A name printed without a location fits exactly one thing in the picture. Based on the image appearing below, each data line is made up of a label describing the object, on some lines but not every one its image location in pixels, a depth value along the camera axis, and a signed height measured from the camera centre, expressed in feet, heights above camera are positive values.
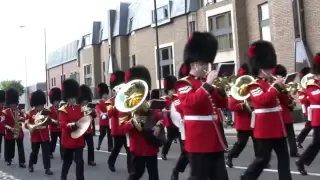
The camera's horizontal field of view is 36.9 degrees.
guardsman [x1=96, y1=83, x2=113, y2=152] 43.39 -0.02
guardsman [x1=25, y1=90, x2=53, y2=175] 34.03 -1.46
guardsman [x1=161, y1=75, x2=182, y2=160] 36.72 -0.92
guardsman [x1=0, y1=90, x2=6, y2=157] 42.80 +1.51
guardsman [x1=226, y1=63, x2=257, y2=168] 29.58 -0.99
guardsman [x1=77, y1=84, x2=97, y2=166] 36.64 -1.93
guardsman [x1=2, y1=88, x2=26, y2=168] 39.40 -0.73
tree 277.21 +19.59
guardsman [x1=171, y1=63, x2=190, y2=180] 25.18 -2.75
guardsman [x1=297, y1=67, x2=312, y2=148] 32.24 +0.25
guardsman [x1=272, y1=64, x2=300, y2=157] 29.91 -0.92
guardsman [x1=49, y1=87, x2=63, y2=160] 40.31 +0.56
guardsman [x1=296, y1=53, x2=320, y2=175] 24.43 -0.61
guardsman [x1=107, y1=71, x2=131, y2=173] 32.14 -1.13
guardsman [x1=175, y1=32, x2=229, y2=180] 16.85 -0.63
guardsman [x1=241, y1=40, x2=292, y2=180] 19.89 -0.80
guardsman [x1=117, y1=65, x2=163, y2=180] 20.58 -1.60
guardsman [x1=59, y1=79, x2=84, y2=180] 26.35 -1.35
